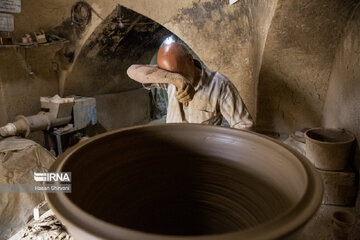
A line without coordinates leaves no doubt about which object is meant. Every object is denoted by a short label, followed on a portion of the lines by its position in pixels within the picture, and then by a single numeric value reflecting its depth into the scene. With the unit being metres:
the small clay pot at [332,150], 2.19
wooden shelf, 4.35
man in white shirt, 2.11
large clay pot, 1.12
